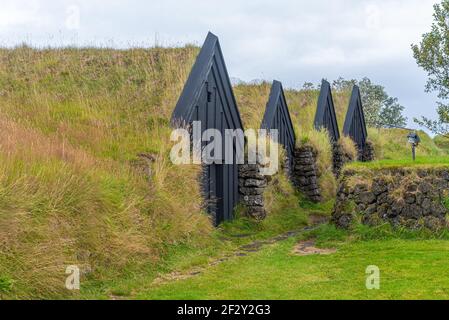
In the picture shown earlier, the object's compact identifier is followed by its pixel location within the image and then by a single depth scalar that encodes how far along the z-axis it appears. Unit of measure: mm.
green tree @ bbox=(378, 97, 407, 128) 41750
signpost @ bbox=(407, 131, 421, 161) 13406
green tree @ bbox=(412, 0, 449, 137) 25328
